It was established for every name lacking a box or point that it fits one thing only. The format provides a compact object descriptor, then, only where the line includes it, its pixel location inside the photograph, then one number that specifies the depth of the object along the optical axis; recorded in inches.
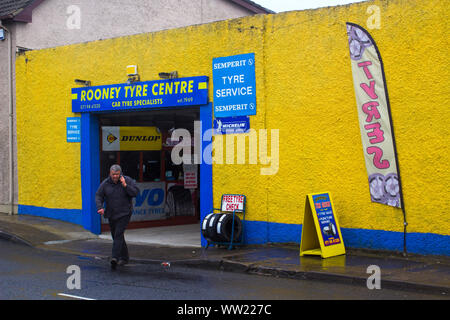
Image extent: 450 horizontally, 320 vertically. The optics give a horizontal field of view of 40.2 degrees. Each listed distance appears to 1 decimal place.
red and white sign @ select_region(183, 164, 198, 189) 694.5
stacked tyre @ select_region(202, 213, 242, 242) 470.6
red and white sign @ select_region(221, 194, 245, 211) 490.6
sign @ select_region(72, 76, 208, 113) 513.7
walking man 418.6
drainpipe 653.9
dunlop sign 616.7
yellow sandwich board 417.1
